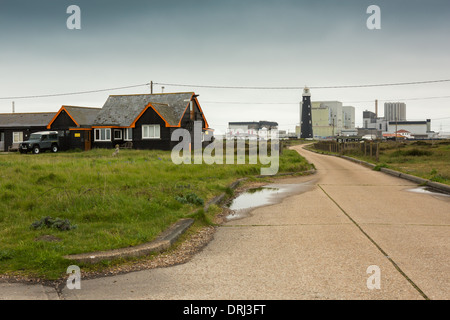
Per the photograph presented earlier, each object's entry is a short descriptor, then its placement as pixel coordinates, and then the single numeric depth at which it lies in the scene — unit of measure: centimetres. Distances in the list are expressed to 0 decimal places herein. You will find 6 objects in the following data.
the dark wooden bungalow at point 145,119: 4112
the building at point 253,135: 10231
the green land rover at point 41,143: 4022
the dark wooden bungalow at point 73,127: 4400
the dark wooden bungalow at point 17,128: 4909
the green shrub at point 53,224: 767
